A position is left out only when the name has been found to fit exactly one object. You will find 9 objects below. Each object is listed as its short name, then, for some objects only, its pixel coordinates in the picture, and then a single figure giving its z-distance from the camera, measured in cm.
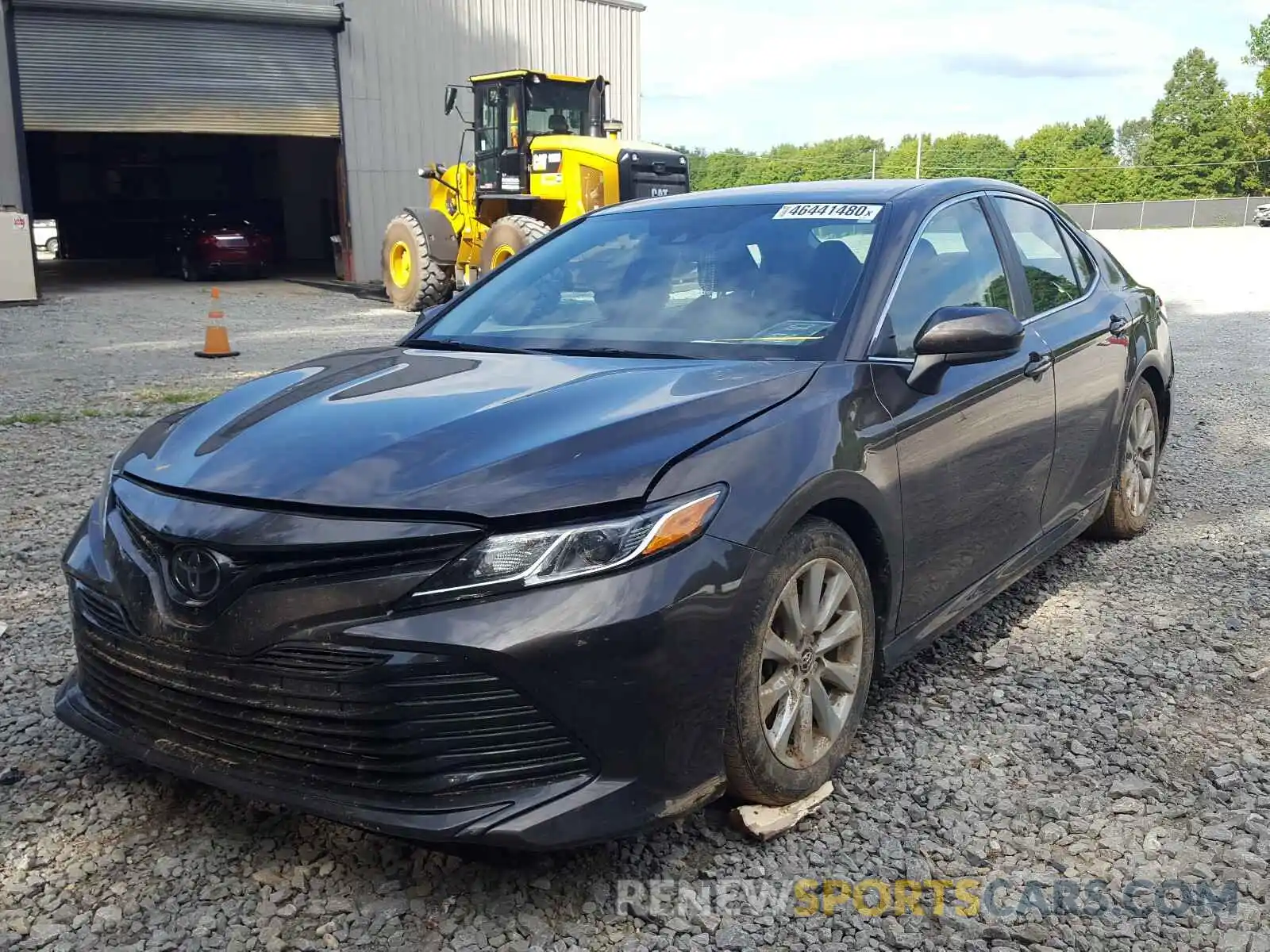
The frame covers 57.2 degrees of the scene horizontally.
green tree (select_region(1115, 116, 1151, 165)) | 12426
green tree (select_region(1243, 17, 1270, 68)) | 6844
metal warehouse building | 1944
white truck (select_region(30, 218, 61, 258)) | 3200
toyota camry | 232
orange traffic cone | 1156
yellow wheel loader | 1522
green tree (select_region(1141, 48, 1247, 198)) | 6231
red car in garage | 2333
